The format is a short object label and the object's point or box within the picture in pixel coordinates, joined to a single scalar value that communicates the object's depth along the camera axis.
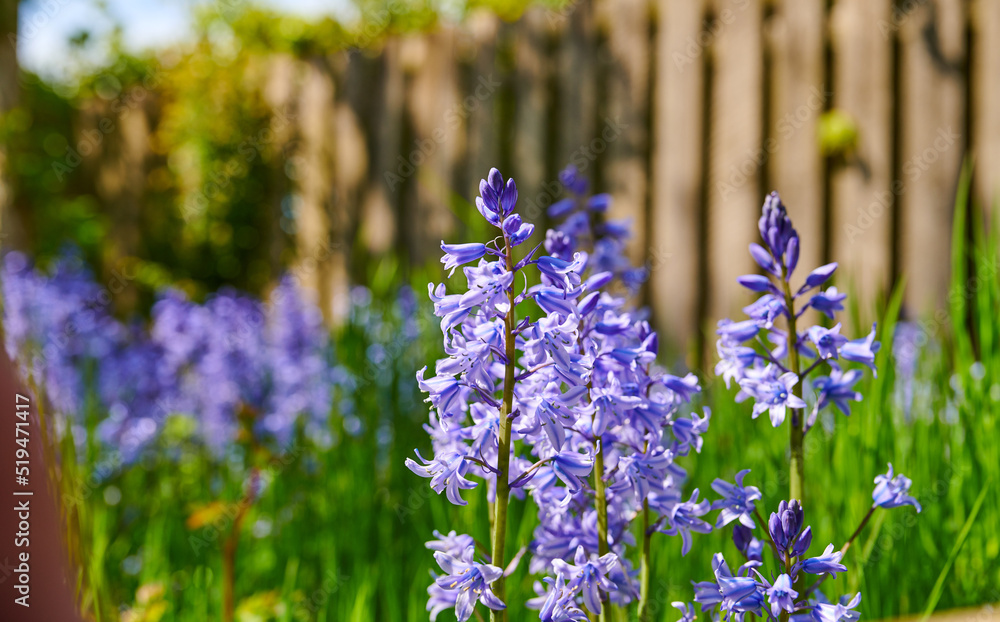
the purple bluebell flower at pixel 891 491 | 1.27
